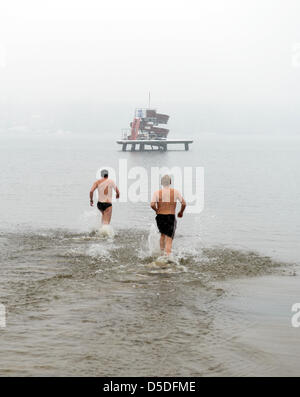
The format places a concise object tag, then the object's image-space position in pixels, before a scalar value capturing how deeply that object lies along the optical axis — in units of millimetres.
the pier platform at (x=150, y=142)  128750
